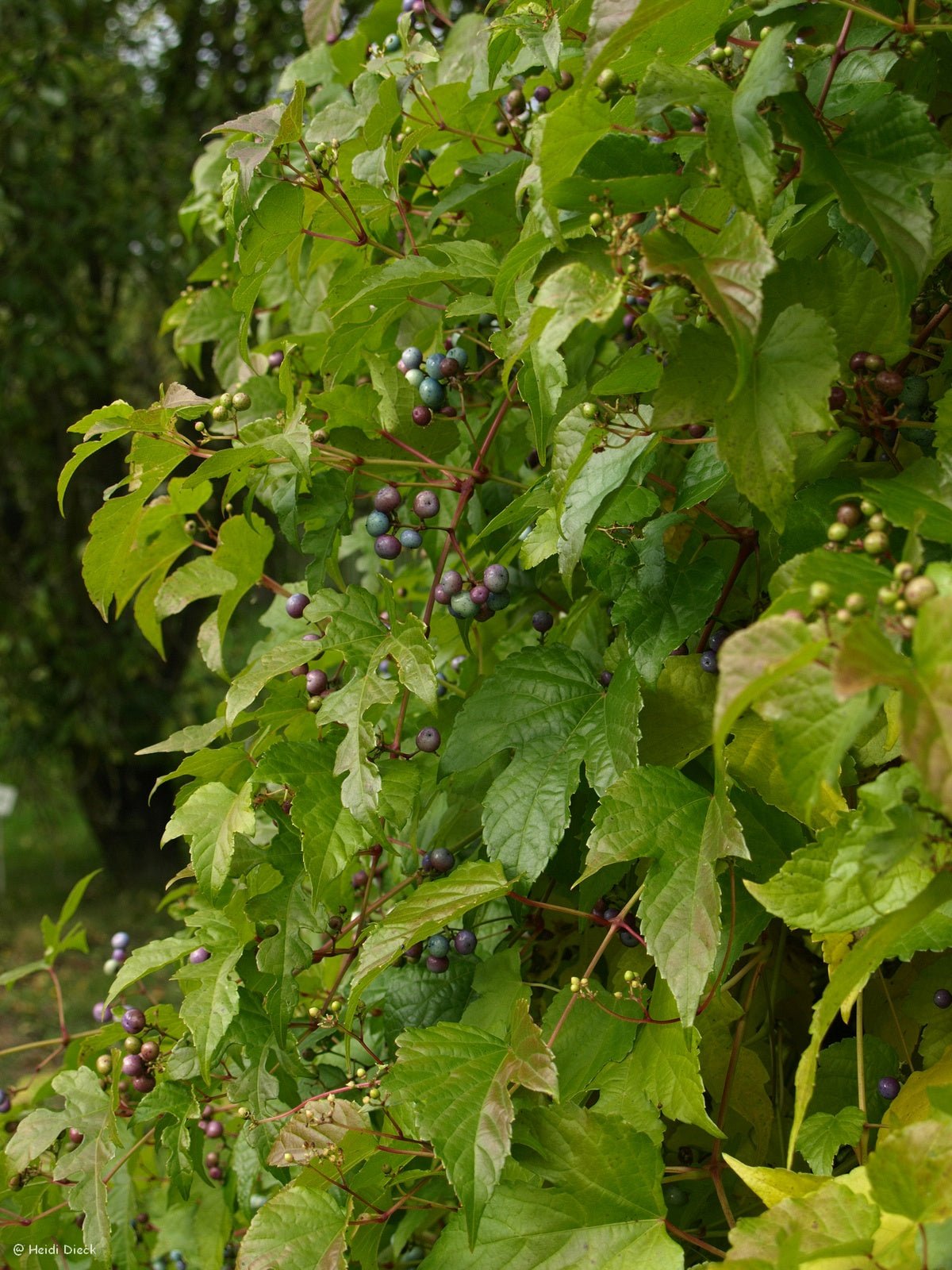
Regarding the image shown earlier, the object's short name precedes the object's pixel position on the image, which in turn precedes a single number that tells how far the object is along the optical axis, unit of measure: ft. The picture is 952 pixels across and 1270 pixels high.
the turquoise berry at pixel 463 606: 2.64
